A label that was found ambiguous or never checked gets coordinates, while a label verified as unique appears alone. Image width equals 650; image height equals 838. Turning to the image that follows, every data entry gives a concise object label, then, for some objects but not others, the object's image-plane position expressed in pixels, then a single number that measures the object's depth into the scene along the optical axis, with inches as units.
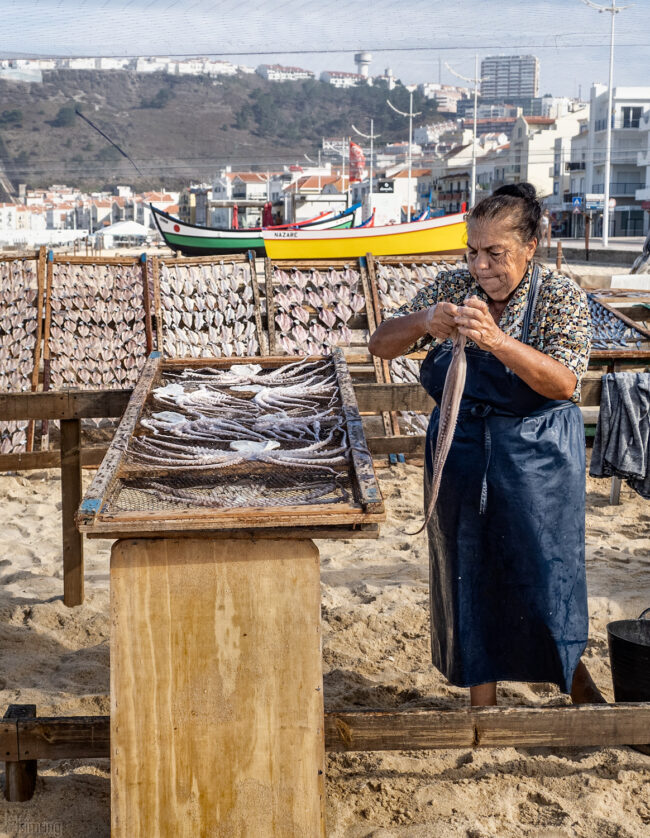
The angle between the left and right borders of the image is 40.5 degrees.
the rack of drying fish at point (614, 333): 219.1
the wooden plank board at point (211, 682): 81.7
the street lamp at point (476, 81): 2595.0
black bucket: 111.5
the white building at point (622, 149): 2657.5
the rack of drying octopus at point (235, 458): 77.7
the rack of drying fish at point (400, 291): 269.4
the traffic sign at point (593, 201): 1462.8
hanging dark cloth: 154.5
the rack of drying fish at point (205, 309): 263.0
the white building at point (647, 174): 2257.9
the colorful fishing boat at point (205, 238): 1024.9
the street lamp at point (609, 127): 1620.3
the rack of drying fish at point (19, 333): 256.1
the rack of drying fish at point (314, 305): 267.9
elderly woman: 93.5
